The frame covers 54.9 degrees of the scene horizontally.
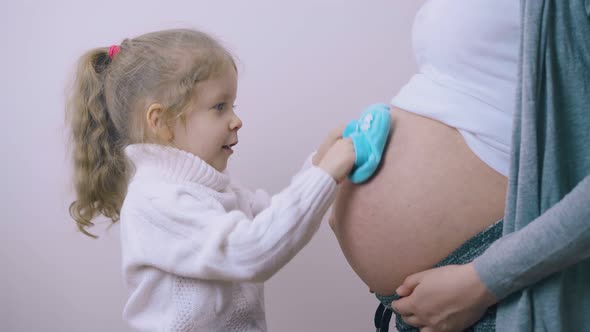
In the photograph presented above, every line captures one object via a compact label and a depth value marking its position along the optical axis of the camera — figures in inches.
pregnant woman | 33.3
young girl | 39.3
